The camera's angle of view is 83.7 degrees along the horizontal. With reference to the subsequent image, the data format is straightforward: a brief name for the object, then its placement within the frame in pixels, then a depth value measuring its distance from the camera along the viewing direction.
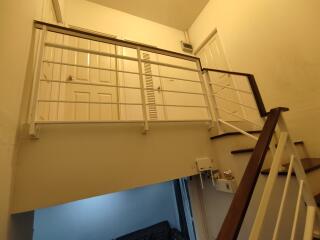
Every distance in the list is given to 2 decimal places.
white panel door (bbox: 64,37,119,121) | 2.49
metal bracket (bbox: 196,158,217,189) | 1.70
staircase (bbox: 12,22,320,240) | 0.91
